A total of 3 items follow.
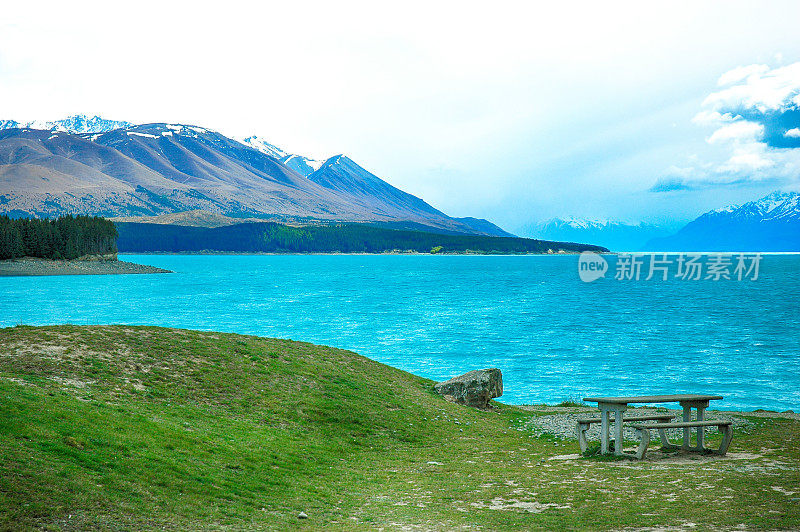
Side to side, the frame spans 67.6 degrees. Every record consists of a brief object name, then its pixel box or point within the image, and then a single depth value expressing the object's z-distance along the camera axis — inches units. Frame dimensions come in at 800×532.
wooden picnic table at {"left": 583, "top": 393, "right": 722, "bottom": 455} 630.3
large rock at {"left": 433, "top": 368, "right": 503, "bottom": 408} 1029.2
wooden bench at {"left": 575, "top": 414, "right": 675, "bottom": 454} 671.8
